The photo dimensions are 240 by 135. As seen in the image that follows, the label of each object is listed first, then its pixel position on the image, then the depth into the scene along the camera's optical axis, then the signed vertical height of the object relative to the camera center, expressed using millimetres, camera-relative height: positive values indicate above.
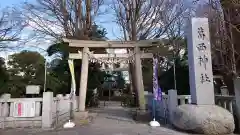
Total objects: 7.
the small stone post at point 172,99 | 8323 -972
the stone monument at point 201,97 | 6151 -725
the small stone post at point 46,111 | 7647 -1369
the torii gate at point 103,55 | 9313 +1471
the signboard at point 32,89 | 8649 -425
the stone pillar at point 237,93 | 6535 -546
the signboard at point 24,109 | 7688 -1281
